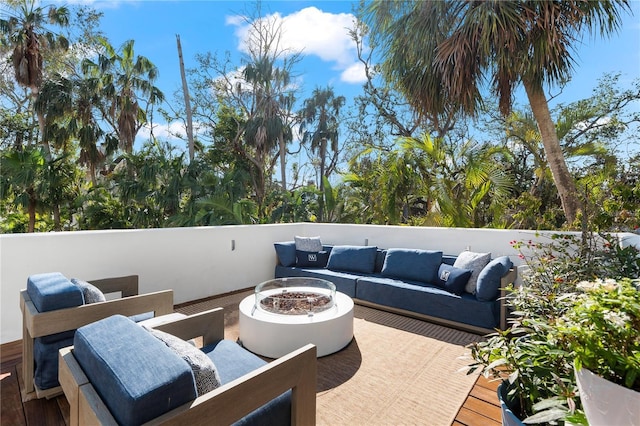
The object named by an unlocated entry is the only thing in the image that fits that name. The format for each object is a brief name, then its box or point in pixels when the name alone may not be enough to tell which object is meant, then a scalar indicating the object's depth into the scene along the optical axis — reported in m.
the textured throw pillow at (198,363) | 1.34
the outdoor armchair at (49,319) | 2.13
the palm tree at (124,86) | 10.28
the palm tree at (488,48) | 4.32
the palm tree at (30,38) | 8.87
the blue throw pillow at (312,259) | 5.31
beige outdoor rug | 2.18
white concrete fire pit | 2.91
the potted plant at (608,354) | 0.95
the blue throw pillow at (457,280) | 3.76
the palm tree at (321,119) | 13.77
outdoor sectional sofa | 3.50
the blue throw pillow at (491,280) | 3.46
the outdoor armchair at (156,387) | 1.08
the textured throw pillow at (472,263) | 3.77
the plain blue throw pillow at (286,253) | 5.41
